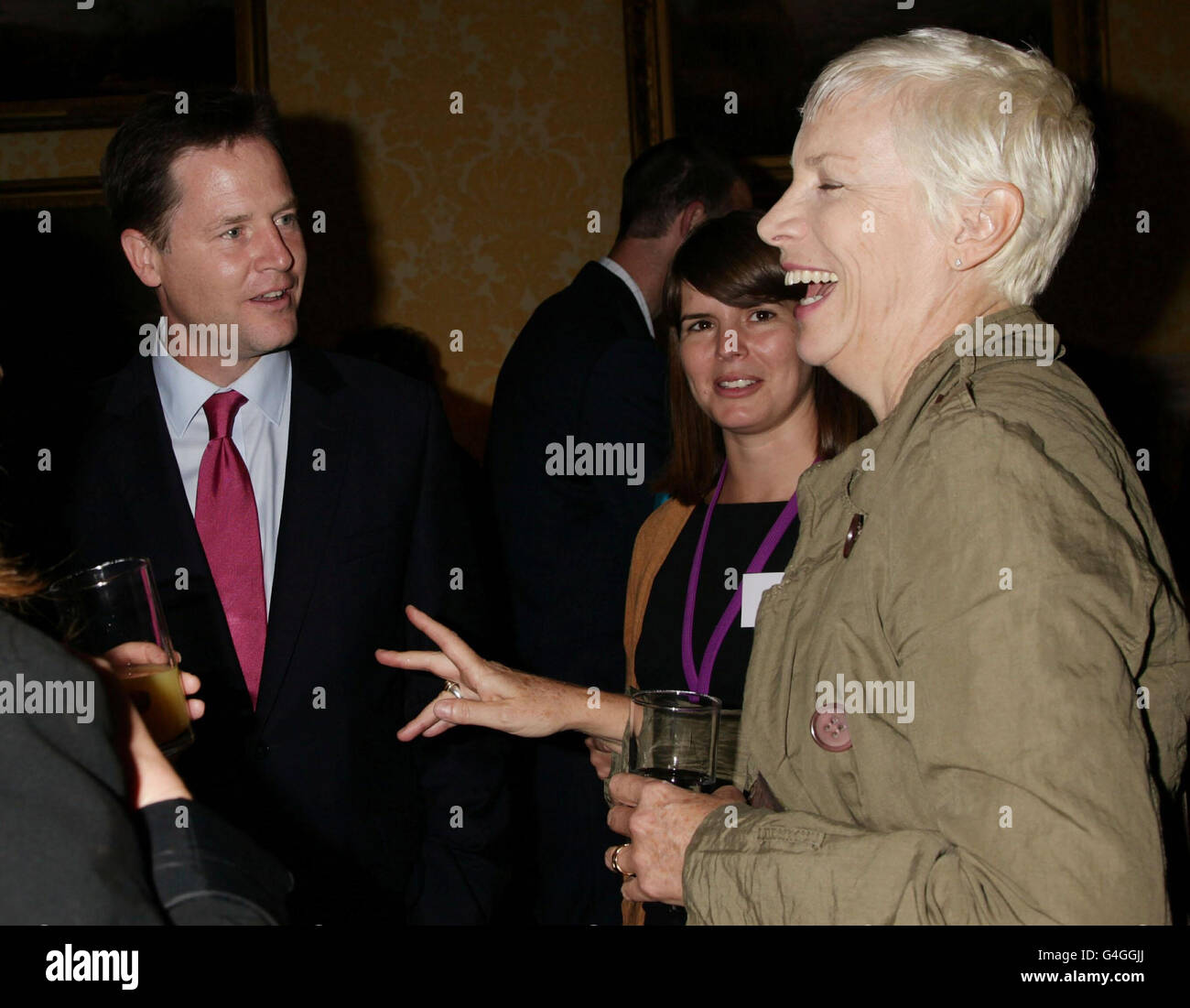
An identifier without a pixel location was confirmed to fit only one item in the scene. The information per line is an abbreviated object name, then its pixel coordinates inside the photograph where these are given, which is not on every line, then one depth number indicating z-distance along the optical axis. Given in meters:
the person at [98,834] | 0.70
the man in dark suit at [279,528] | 1.95
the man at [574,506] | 3.00
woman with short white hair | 0.92
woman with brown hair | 2.20
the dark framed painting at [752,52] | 4.55
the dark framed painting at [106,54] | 4.37
